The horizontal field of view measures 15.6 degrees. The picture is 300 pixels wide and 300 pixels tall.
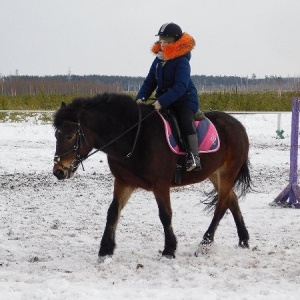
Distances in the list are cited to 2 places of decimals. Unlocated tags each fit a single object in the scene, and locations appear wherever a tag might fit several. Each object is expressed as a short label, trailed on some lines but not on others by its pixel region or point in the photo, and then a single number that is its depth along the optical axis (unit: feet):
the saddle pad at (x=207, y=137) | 38.42
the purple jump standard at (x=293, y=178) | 55.21
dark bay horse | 34.25
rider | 36.39
